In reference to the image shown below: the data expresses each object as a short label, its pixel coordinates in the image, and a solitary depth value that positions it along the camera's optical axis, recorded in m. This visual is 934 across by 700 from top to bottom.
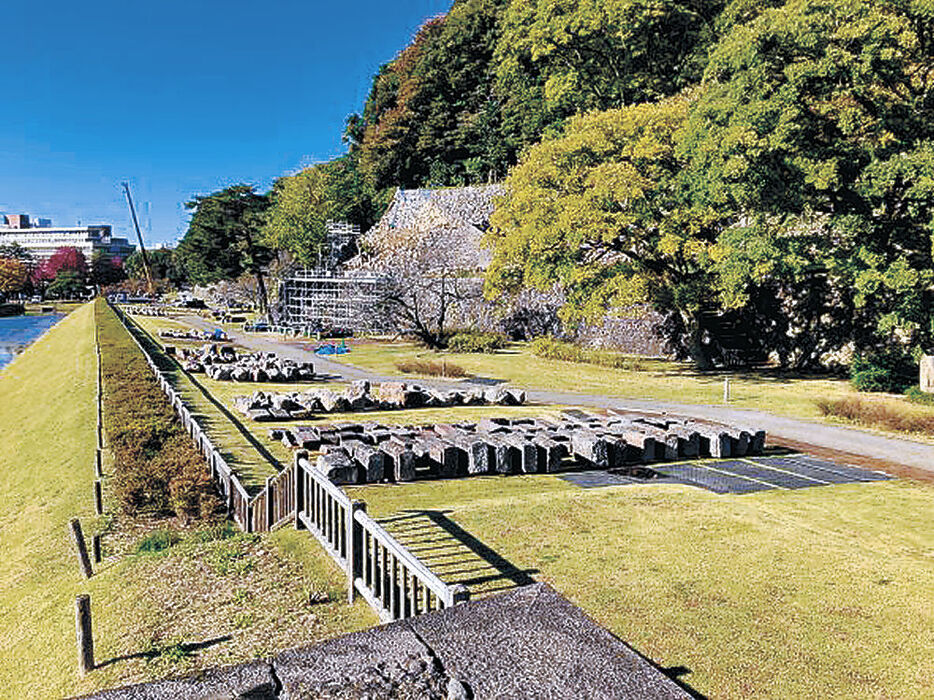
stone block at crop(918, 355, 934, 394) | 21.86
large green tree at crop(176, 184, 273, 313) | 66.88
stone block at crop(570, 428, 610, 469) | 13.45
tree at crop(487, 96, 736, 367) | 26.70
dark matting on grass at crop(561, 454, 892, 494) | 12.44
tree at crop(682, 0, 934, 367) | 21.11
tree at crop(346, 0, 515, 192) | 61.06
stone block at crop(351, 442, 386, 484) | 12.06
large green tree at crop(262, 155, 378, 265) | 65.75
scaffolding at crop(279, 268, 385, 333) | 47.41
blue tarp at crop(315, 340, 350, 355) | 36.60
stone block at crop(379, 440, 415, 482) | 12.22
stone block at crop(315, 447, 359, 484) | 11.71
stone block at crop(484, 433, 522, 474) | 13.03
